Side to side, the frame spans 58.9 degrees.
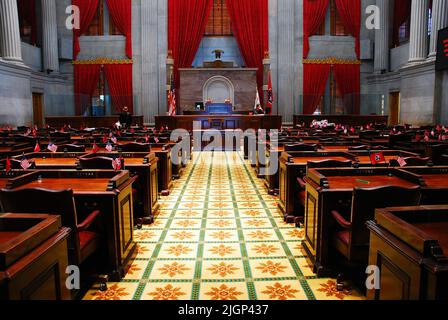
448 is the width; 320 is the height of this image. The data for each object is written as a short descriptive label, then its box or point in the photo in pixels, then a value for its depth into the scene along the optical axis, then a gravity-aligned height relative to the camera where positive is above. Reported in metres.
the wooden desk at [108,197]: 3.06 -0.60
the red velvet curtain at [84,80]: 16.09 +1.64
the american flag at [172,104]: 13.13 +0.54
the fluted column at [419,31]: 12.24 +2.73
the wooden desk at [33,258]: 1.56 -0.58
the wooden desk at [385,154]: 4.79 -0.44
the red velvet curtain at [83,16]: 15.78 +4.16
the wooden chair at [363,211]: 2.59 -0.62
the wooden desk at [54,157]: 4.63 -0.46
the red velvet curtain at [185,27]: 15.60 +3.67
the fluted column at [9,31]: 11.61 +2.66
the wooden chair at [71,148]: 5.46 -0.38
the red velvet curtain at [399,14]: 14.73 +3.93
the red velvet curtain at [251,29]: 15.62 +3.60
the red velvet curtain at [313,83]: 15.89 +1.46
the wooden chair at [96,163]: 3.99 -0.43
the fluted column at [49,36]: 15.30 +3.29
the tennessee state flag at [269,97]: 14.17 +0.81
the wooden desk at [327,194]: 3.10 -0.59
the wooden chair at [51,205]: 2.53 -0.54
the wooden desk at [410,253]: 1.54 -0.57
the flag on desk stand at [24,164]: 3.80 -0.41
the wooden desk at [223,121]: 13.09 -0.04
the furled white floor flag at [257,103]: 14.34 +0.60
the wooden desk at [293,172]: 4.50 -0.60
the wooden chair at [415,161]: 4.12 -0.44
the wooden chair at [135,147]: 5.51 -0.37
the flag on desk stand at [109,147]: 5.05 -0.34
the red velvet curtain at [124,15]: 15.70 +4.16
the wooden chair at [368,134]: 7.82 -0.29
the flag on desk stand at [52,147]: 5.00 -0.33
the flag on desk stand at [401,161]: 3.78 -0.40
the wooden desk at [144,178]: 4.53 -0.68
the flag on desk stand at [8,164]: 3.71 -0.41
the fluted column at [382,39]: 15.48 +3.13
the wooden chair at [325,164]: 3.84 -0.43
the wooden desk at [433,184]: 2.96 -0.52
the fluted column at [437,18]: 11.06 +2.81
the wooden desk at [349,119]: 14.73 +0.01
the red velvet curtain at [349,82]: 16.16 +1.52
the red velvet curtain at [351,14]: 15.80 +4.19
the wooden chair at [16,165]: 4.01 -0.45
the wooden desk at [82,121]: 14.30 -0.02
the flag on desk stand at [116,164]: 3.77 -0.41
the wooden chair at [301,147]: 5.38 -0.37
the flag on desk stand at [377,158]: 4.03 -0.39
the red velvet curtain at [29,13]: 14.76 +4.05
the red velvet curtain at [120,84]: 15.95 +1.46
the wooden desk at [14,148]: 5.34 -0.43
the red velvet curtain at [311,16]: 15.73 +4.10
